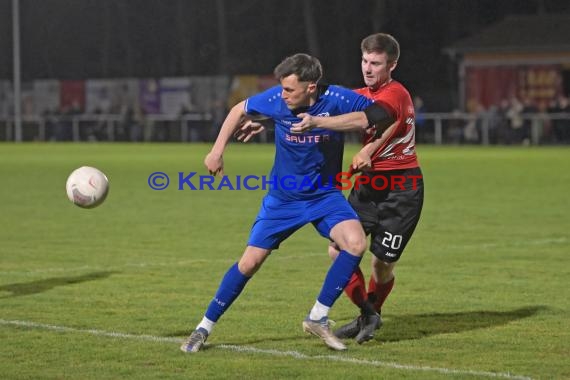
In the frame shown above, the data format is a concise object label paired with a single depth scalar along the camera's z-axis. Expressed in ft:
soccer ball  34.40
